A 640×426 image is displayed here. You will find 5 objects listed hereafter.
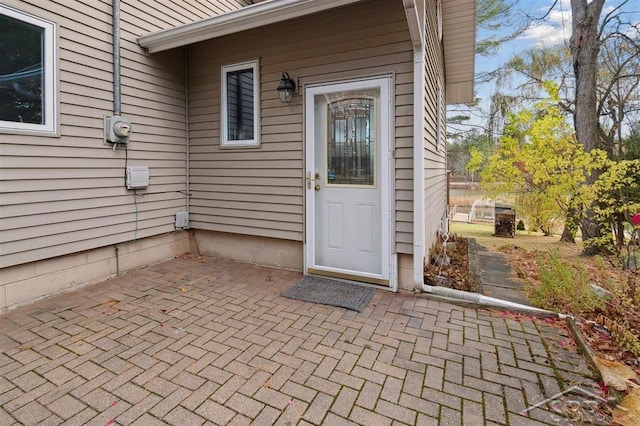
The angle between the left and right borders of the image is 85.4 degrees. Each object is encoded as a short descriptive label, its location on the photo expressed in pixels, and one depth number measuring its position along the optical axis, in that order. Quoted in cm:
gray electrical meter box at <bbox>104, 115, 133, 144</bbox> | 387
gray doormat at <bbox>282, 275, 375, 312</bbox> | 334
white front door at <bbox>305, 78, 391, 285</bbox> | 369
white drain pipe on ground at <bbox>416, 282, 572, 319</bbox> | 309
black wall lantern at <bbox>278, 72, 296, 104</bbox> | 400
